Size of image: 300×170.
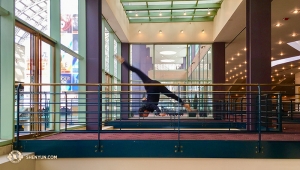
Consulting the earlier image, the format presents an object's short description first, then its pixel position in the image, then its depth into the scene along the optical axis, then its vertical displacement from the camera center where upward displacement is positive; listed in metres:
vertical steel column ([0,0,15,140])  4.41 +0.33
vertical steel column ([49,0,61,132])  6.41 +0.80
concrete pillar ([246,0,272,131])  7.39 +1.18
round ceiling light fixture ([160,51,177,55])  14.60 +1.89
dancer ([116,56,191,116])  6.33 -0.01
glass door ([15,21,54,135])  5.05 +0.42
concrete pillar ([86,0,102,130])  7.99 +1.31
